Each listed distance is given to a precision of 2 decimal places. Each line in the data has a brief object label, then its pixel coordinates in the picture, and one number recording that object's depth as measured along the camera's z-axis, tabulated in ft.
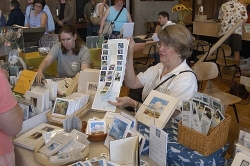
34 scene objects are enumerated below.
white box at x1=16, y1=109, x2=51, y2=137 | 5.85
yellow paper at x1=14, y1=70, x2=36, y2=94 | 6.92
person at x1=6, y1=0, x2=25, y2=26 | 19.04
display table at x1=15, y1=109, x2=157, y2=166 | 4.90
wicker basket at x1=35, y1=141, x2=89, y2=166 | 4.62
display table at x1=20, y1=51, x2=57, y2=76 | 11.82
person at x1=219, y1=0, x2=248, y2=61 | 17.87
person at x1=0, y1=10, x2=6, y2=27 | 19.43
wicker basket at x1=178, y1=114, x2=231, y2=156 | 4.59
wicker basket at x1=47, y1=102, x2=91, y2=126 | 6.06
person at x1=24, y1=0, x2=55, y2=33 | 17.15
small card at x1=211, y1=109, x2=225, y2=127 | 4.67
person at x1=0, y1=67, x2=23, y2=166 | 4.07
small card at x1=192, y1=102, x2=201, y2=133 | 4.70
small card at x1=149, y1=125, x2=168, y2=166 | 4.52
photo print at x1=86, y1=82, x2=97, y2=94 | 7.04
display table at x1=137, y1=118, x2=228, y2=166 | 4.55
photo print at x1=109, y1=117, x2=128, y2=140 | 4.98
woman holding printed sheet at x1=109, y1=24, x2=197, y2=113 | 6.36
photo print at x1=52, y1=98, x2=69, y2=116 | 6.13
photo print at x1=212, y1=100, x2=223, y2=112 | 4.87
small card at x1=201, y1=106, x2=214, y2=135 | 4.62
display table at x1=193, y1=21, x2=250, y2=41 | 19.57
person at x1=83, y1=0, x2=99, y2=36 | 24.17
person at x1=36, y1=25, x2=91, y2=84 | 9.98
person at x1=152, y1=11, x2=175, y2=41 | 18.35
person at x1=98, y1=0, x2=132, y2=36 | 18.31
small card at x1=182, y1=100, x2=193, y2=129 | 4.80
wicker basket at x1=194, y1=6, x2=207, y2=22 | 20.84
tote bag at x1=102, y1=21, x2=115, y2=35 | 18.11
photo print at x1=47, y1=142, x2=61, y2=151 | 4.89
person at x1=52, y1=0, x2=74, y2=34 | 23.66
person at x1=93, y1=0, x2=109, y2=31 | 20.56
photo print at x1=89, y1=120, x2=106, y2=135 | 5.52
